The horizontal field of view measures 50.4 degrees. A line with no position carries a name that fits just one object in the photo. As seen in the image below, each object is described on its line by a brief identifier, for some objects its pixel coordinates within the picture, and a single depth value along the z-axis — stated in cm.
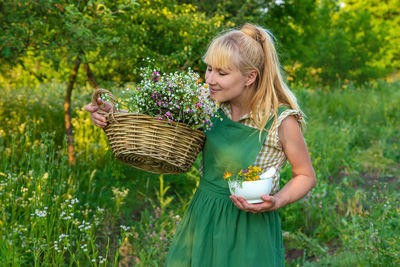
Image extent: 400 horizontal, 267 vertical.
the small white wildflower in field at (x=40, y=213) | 242
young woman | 196
